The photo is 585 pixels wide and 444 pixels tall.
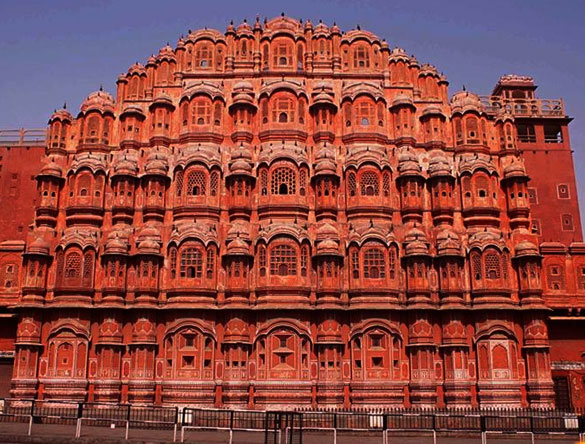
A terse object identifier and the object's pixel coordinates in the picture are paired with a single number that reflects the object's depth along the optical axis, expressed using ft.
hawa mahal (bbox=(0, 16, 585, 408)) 113.91
